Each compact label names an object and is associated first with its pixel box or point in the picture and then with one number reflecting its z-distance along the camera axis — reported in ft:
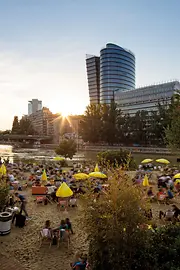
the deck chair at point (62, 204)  44.60
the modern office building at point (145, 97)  326.71
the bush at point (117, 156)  104.58
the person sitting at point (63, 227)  31.22
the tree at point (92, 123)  249.55
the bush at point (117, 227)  20.18
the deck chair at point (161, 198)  49.08
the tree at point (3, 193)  35.47
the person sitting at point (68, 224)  33.11
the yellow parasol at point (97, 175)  59.36
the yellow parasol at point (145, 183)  56.64
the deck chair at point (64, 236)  31.19
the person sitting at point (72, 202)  46.60
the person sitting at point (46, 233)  30.80
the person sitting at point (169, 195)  50.06
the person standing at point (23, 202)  39.04
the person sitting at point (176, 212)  36.82
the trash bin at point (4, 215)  33.27
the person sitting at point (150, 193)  50.14
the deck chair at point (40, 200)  48.37
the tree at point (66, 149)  131.44
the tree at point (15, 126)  491.72
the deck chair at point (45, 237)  30.78
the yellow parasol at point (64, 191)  42.70
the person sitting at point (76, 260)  23.85
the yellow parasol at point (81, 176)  58.56
